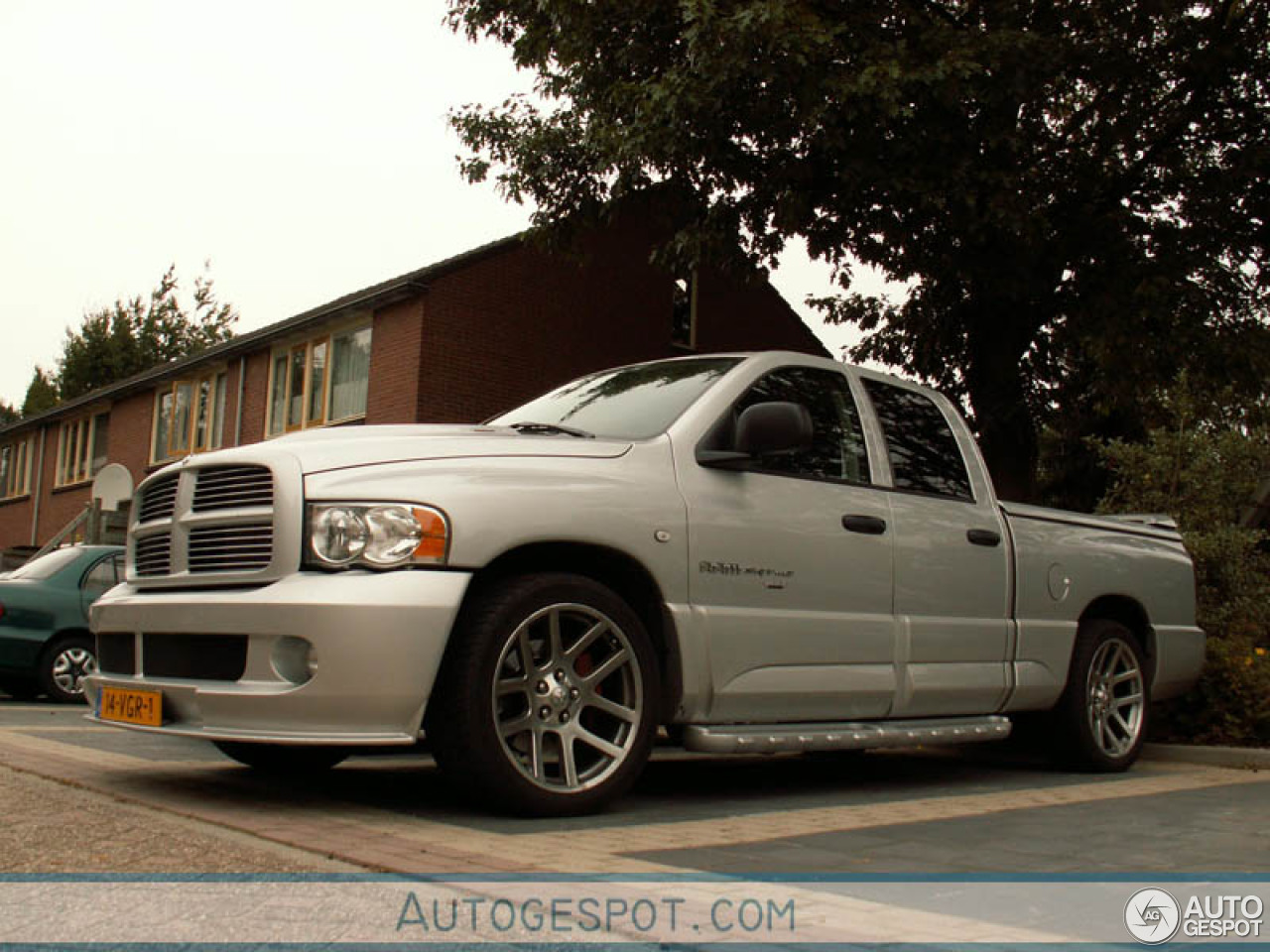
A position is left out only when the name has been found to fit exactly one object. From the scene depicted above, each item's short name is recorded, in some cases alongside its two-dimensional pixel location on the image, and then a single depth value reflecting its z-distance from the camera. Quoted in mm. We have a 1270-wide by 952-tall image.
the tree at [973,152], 13297
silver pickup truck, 4566
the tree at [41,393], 65500
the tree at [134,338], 62719
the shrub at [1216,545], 8367
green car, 12328
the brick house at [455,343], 21781
